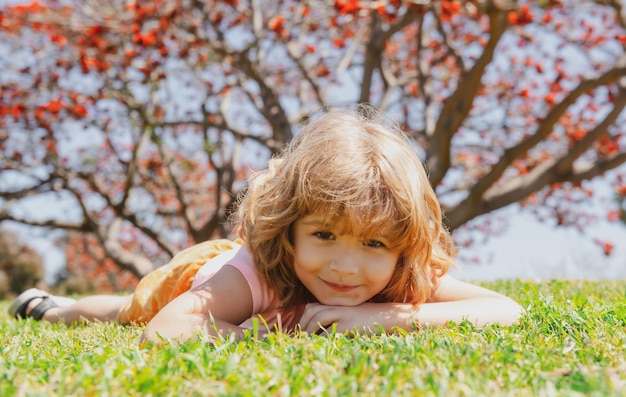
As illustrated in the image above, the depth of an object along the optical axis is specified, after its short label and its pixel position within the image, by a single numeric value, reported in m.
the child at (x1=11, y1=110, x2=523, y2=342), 2.39
